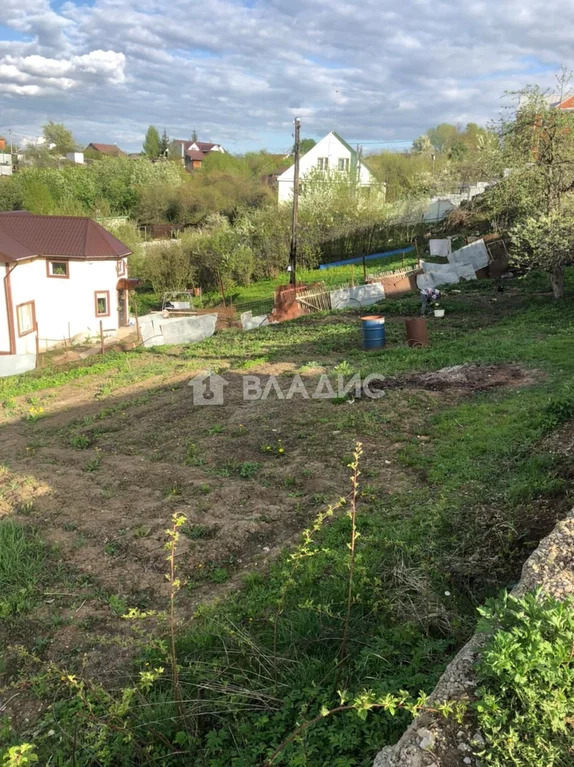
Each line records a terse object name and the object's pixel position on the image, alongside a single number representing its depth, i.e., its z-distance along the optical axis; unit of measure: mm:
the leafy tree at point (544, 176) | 13617
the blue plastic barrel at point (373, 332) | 12727
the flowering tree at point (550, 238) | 13273
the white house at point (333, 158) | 44000
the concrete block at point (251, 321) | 20062
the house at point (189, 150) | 85000
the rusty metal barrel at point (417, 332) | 12406
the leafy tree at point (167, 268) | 30672
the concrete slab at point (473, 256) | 21203
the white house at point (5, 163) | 62375
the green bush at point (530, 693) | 2115
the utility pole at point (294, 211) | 23331
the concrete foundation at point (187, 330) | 18953
